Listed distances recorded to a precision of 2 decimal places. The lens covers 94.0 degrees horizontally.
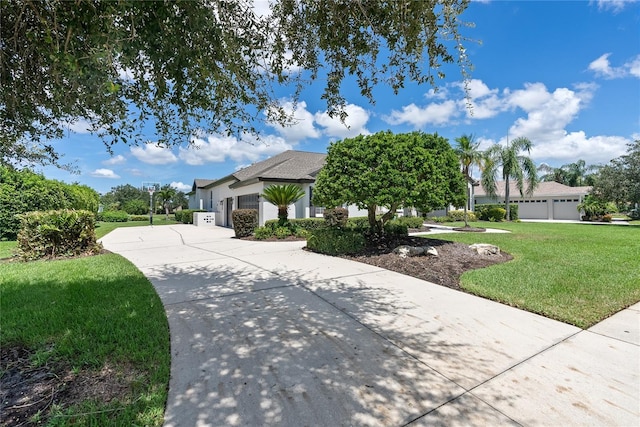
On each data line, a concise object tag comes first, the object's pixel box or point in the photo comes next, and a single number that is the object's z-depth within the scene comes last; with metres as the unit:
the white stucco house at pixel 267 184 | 17.52
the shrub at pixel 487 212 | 27.69
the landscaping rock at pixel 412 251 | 8.27
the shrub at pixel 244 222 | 14.54
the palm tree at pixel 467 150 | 20.45
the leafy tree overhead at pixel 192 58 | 2.45
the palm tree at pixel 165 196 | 48.58
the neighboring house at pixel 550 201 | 30.87
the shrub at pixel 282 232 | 13.69
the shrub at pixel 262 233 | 13.55
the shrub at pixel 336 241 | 9.27
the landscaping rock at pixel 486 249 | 8.77
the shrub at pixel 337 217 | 16.40
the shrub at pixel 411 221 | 18.31
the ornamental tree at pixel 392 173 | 8.37
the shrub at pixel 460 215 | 27.10
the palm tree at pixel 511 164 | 23.52
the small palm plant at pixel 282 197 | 13.94
